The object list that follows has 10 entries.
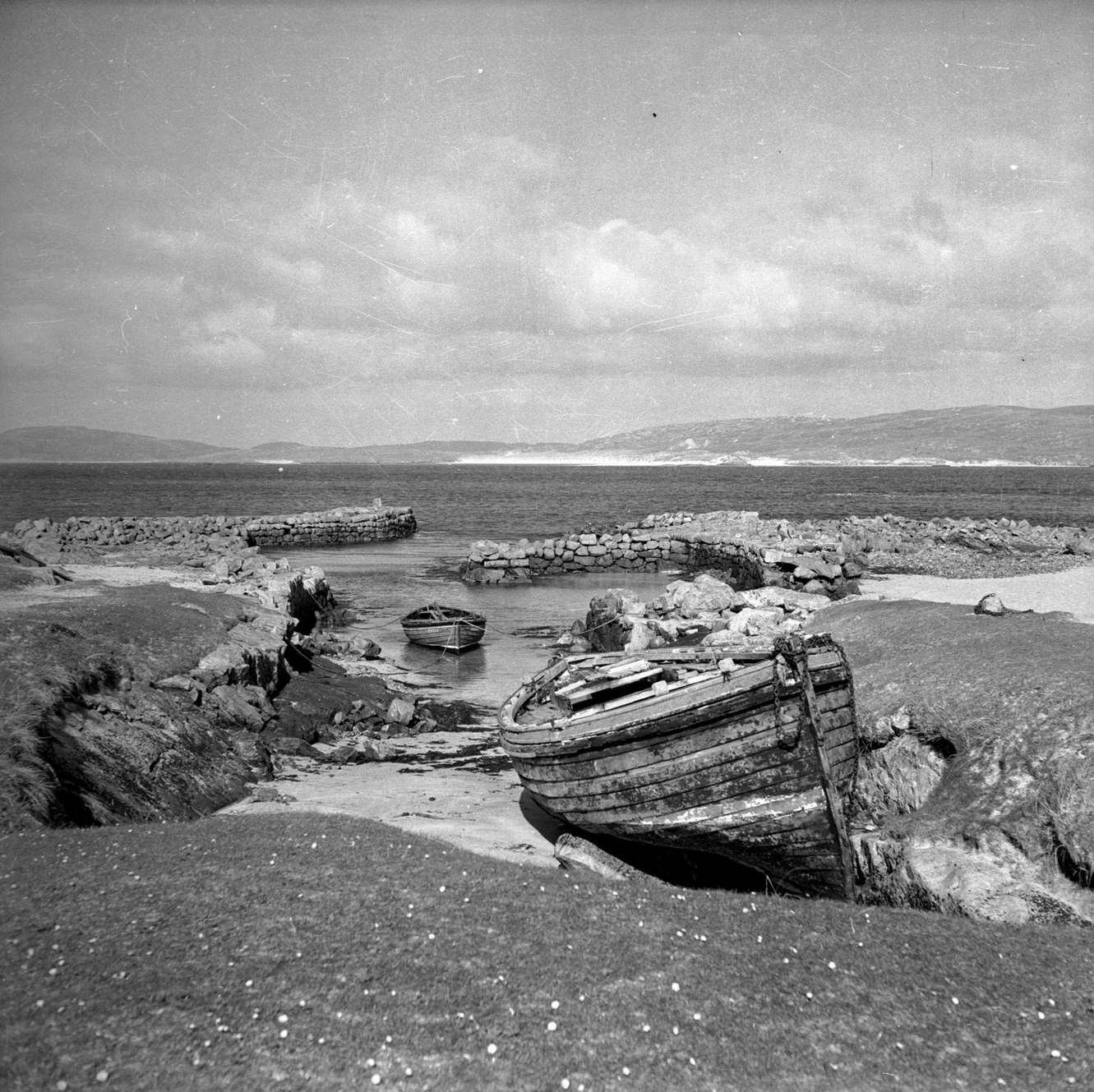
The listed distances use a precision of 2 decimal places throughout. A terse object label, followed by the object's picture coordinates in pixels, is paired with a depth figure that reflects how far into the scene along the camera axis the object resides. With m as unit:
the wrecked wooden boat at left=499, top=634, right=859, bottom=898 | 11.41
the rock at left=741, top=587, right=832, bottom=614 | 27.86
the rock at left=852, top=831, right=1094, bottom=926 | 9.90
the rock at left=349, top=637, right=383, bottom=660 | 28.53
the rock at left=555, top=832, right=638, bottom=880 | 11.59
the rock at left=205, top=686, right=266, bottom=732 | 18.38
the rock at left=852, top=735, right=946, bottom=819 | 13.16
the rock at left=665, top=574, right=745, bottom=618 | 30.25
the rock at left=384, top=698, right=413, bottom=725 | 21.08
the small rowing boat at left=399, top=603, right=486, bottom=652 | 29.53
